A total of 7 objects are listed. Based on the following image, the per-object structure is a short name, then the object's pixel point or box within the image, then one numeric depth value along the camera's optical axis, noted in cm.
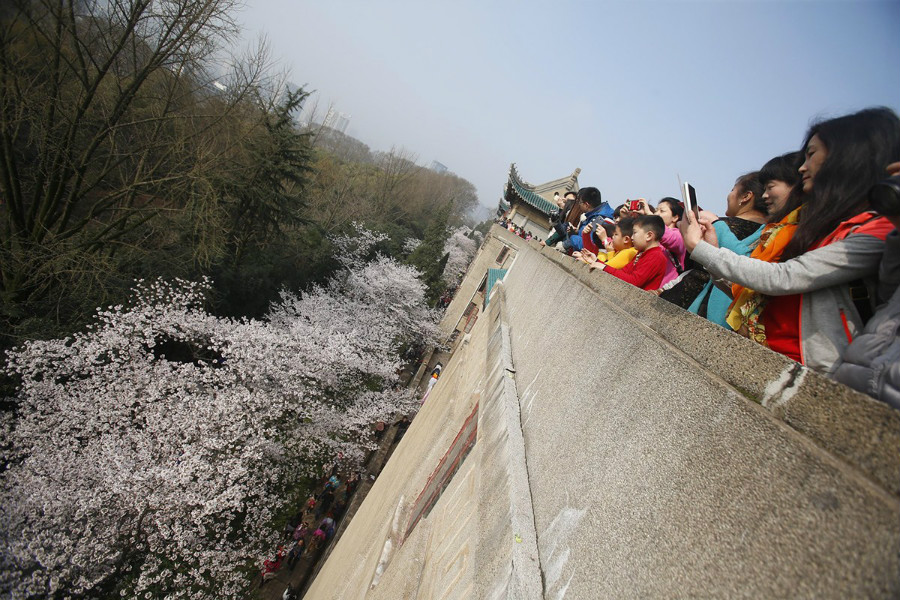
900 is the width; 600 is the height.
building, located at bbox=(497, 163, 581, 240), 2098
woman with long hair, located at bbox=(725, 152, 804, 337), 198
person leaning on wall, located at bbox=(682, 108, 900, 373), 151
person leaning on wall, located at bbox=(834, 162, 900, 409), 110
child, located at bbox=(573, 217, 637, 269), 422
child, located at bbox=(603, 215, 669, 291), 350
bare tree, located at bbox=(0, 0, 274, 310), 778
